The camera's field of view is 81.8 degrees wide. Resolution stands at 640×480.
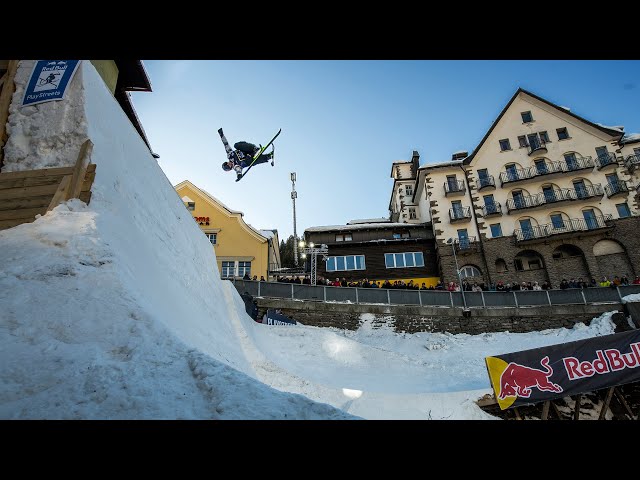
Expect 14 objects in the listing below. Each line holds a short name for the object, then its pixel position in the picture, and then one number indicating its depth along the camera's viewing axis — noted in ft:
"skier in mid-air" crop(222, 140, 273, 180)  77.20
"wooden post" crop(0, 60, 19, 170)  27.32
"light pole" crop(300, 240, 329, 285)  83.74
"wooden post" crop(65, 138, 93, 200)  23.67
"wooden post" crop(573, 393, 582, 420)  34.26
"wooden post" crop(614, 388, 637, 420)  35.85
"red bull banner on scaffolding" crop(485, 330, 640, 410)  34.63
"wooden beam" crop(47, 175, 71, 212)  22.57
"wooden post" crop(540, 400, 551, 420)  34.40
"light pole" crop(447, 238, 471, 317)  71.46
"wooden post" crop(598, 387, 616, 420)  33.32
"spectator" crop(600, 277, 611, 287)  78.43
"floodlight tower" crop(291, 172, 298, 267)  139.64
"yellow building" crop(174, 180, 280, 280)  104.27
